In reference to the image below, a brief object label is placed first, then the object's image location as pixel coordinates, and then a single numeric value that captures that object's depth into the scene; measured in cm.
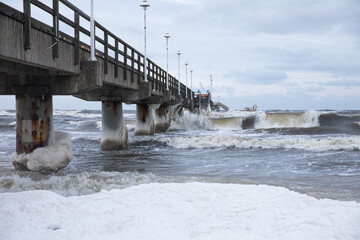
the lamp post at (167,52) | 3547
